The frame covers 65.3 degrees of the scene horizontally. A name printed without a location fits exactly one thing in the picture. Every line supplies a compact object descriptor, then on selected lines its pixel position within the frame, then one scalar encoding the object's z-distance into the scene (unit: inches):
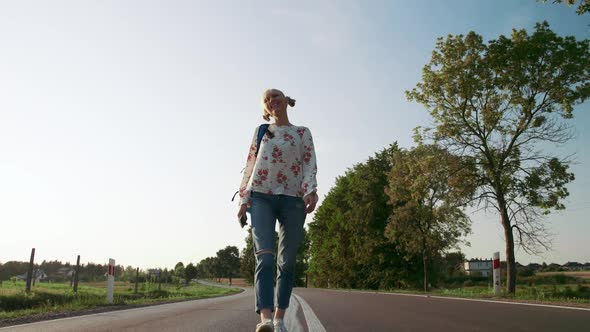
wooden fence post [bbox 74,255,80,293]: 932.5
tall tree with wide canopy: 754.8
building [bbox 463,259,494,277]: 5408.5
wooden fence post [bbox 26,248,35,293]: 780.6
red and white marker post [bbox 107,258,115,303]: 494.3
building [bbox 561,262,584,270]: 5070.9
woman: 147.4
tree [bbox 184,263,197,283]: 5881.9
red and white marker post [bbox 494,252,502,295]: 584.1
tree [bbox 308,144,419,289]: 1537.2
